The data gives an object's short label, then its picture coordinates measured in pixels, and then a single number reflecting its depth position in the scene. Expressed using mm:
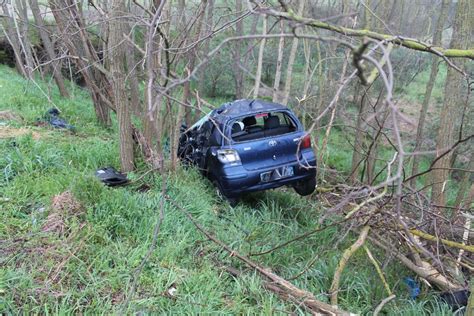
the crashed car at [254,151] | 5801
